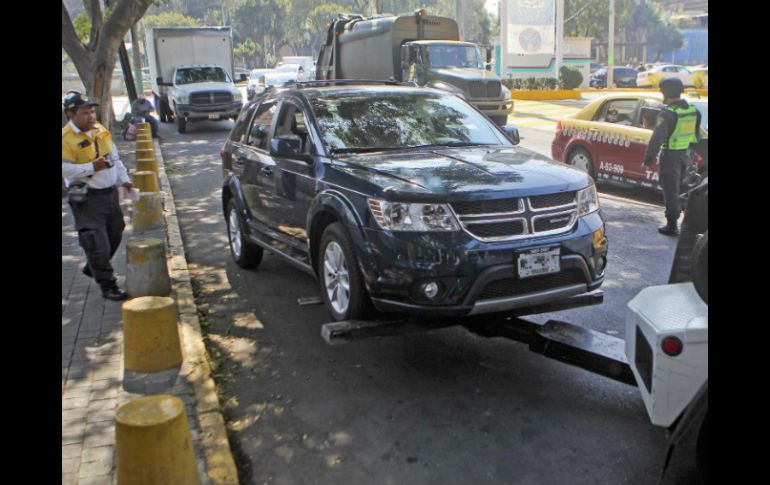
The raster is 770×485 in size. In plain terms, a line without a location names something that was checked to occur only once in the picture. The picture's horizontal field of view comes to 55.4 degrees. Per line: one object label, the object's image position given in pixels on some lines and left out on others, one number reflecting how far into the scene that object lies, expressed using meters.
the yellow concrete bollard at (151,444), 3.29
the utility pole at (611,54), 38.12
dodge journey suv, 4.51
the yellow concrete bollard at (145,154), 12.18
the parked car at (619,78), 44.25
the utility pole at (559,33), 34.41
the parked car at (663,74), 41.94
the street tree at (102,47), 16.89
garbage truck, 20.70
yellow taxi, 10.62
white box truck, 22.69
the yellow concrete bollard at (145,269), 6.57
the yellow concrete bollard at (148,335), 4.92
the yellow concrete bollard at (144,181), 10.13
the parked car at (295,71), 40.81
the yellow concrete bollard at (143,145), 13.33
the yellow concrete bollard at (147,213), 8.80
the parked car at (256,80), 36.38
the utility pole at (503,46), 34.44
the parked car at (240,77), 26.30
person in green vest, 8.70
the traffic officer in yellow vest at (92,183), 6.23
